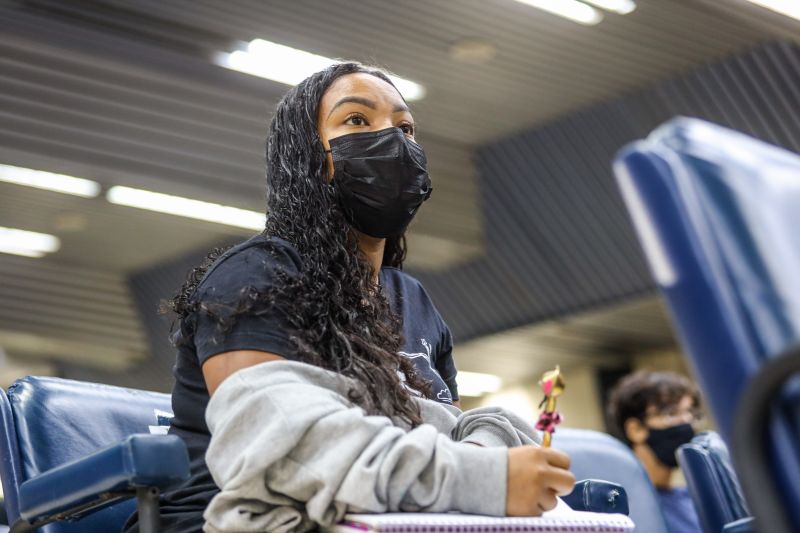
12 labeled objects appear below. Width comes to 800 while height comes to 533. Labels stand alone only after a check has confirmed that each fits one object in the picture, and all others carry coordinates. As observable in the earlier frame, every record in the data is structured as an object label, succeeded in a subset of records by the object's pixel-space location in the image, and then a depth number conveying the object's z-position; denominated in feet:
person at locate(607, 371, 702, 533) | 13.80
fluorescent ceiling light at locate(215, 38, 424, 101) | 27.22
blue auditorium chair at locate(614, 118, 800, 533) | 2.68
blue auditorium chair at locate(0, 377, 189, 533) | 4.67
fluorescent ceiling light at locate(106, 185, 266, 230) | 35.35
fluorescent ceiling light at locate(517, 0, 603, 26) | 26.43
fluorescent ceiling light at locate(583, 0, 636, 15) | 26.40
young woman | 4.59
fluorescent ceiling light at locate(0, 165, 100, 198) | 32.99
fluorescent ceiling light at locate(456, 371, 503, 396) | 55.62
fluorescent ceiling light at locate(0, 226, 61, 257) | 38.60
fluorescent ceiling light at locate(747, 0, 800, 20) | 26.39
